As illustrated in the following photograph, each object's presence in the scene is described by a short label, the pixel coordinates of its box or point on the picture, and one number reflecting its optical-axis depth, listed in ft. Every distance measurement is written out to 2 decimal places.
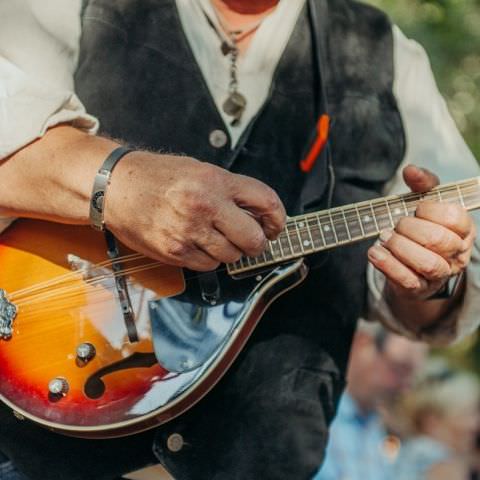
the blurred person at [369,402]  11.99
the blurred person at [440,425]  13.15
